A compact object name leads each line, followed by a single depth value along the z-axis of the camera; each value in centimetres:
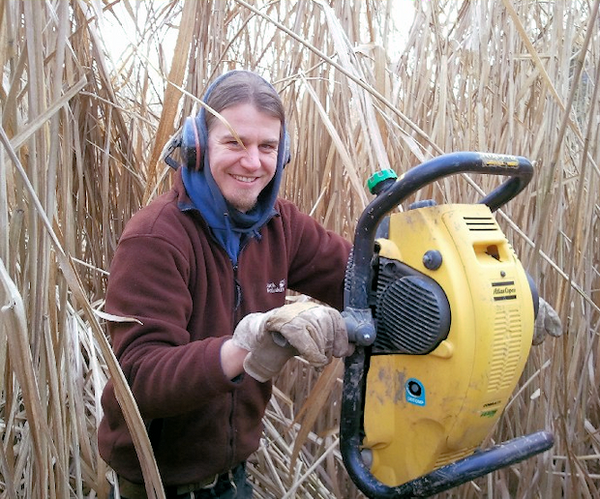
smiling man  93
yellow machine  83
